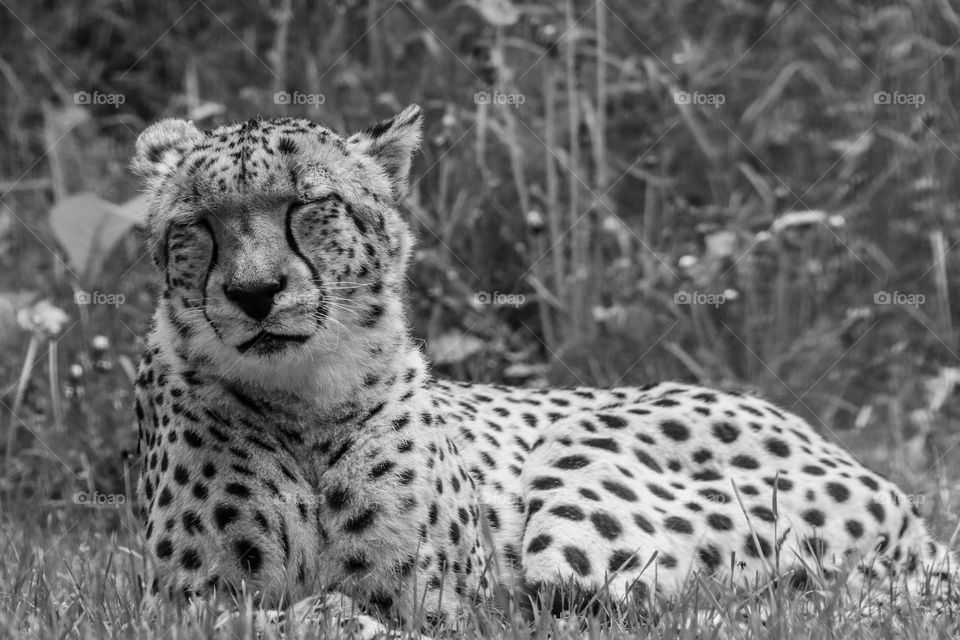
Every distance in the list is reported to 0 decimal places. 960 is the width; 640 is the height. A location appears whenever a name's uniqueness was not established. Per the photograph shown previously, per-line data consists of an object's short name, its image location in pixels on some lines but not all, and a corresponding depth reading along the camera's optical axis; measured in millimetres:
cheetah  7355
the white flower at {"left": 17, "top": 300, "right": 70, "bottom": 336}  12367
